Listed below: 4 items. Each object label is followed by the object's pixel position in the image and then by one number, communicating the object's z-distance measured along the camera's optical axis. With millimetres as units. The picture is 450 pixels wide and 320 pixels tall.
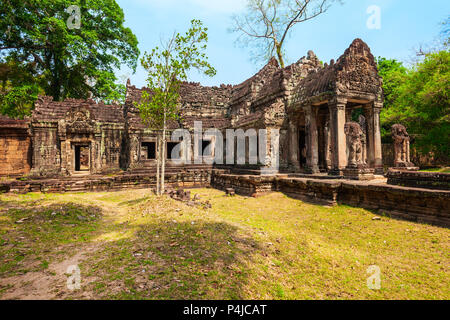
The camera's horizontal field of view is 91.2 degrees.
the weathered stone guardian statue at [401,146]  9164
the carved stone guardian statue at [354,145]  8445
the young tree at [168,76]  9266
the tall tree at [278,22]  19972
